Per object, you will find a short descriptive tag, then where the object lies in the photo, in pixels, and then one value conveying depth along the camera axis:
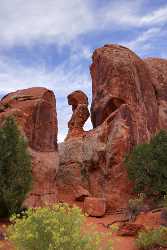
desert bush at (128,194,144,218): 20.92
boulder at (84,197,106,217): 23.00
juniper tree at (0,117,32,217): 17.56
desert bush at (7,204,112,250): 8.39
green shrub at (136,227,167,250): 15.18
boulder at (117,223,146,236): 17.55
